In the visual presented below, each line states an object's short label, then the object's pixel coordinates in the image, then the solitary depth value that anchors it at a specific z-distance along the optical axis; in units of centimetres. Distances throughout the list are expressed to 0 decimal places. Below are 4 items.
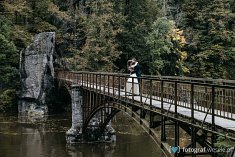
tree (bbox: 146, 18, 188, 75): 4708
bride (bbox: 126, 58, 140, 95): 1708
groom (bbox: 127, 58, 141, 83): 1866
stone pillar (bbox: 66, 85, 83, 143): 2790
